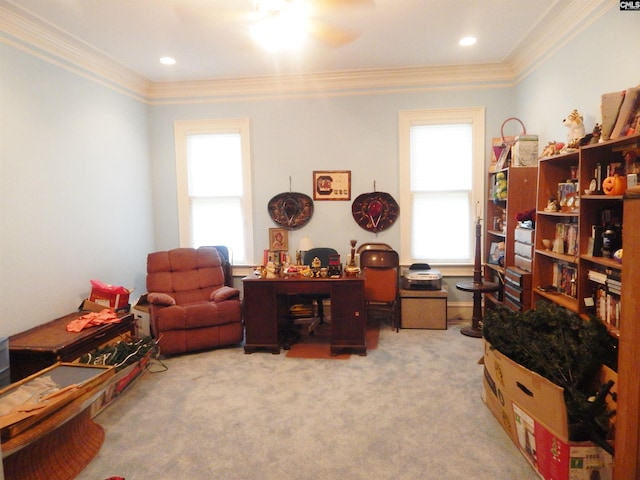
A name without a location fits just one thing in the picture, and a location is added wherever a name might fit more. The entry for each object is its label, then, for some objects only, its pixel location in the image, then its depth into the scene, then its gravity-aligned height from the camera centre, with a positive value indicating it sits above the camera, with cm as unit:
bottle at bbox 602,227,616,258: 217 -18
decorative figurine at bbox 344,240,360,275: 357 -49
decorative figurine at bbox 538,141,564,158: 288 +48
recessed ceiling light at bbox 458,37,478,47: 349 +161
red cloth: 293 -80
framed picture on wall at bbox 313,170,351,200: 454 +38
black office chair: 422 -56
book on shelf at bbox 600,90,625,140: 209 +56
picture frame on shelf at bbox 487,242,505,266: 391 -44
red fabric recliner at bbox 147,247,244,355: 350 -82
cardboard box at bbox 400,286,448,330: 415 -105
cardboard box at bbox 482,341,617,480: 173 -108
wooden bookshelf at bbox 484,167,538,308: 356 +8
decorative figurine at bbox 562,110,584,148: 265 +59
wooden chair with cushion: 409 -72
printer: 418 -73
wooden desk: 345 -85
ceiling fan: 262 +156
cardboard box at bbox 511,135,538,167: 352 +58
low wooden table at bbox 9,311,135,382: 257 -87
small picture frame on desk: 466 -26
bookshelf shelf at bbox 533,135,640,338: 215 -10
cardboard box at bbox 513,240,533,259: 315 -32
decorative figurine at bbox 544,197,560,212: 279 +4
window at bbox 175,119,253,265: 465 +42
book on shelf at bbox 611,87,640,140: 201 +53
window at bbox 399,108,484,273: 434 +36
